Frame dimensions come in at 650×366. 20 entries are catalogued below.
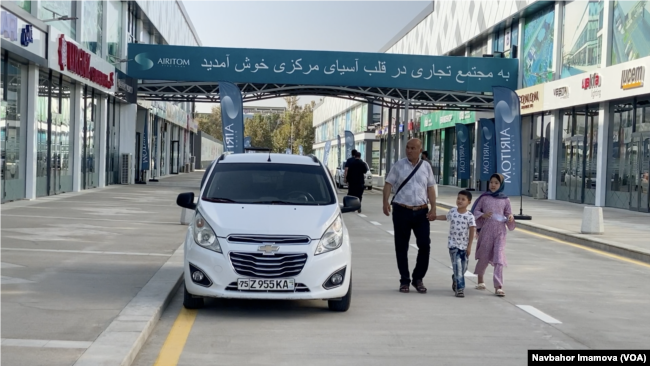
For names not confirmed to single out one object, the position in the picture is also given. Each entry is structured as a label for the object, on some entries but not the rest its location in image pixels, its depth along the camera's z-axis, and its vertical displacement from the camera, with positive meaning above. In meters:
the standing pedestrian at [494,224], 9.84 -0.73
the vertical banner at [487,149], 37.56 +0.69
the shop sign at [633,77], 25.45 +2.87
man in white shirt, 9.65 -0.52
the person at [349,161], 22.23 -0.02
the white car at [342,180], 45.33 -1.08
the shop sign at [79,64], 24.16 +3.02
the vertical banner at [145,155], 41.94 +0.01
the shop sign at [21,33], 19.27 +3.01
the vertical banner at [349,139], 54.44 +1.42
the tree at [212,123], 151.12 +6.45
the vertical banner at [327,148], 67.89 +0.95
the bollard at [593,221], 18.30 -1.22
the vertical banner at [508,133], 22.86 +0.88
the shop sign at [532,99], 35.25 +2.95
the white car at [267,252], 7.74 -0.89
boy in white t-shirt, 9.52 -0.88
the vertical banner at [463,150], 44.47 +0.72
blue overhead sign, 37.56 +4.28
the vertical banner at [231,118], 29.38 +1.43
